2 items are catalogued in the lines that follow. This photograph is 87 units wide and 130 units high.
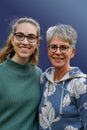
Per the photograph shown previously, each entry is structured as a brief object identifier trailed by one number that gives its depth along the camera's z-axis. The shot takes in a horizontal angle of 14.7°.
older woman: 1.74
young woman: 1.87
